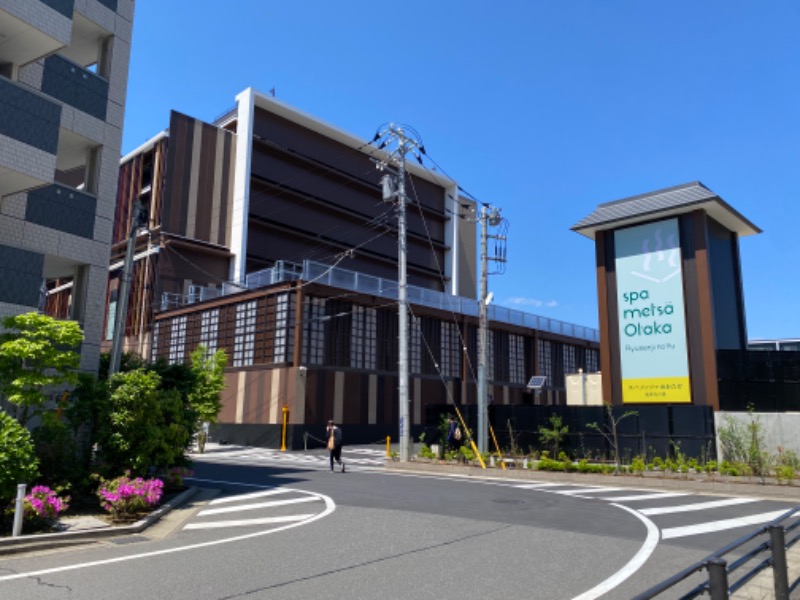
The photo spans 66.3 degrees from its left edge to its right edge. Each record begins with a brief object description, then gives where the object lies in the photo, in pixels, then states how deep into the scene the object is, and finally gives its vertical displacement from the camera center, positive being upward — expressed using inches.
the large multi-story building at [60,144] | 551.5 +259.9
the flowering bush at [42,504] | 361.7 -57.2
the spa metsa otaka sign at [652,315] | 866.1 +144.8
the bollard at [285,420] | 1274.6 -17.9
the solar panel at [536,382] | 1089.4 +57.3
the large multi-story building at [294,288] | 1380.4 +306.5
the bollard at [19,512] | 341.4 -57.7
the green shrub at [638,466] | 713.0 -57.9
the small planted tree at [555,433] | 859.4 -25.1
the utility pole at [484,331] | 884.8 +121.8
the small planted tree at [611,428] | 805.1 -17.2
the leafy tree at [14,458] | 363.9 -29.7
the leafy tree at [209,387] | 1113.4 +43.4
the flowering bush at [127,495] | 416.5 -58.8
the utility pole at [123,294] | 562.6 +111.4
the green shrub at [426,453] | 921.1 -59.2
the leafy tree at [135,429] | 478.9 -15.4
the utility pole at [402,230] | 881.5 +277.5
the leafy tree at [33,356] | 450.3 +38.4
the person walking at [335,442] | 812.6 -39.5
